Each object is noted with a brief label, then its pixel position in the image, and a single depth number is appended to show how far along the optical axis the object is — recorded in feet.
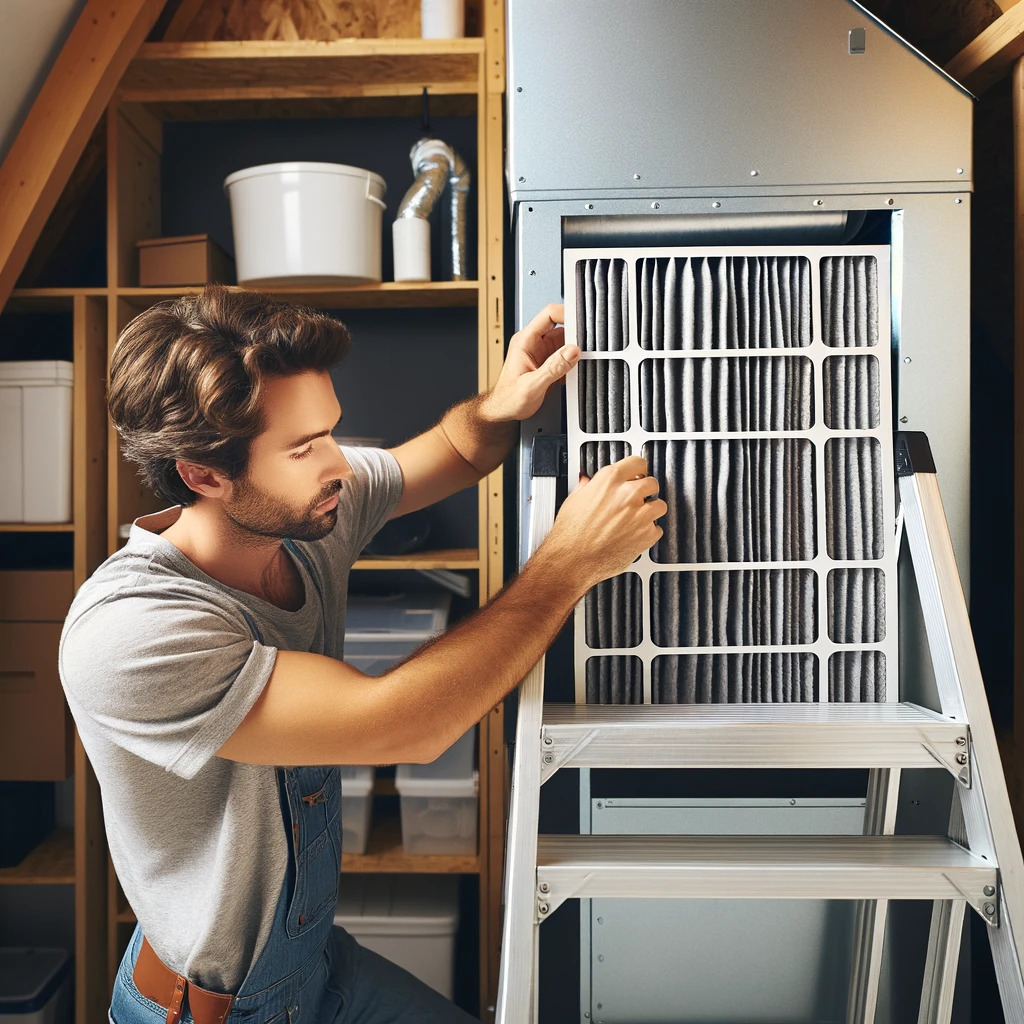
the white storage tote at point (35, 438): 6.01
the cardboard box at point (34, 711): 5.99
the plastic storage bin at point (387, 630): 6.11
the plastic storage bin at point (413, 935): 6.08
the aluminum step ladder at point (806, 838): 2.97
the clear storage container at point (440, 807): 6.05
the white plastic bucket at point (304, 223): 5.72
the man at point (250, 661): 3.19
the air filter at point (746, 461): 3.61
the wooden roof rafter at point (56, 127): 5.42
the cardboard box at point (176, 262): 6.10
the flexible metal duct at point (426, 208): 6.03
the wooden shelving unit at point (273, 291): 5.89
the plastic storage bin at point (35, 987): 5.88
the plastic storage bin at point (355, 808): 6.11
